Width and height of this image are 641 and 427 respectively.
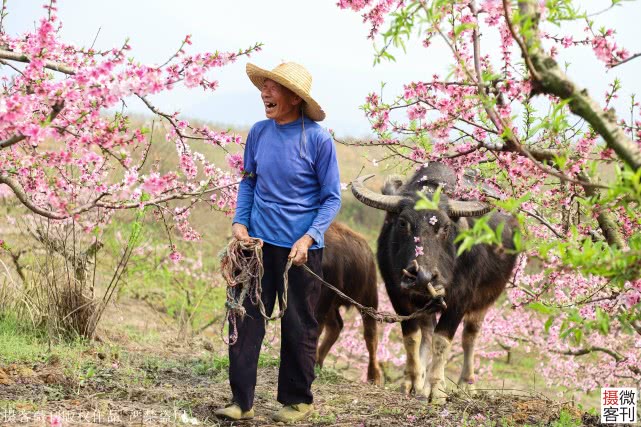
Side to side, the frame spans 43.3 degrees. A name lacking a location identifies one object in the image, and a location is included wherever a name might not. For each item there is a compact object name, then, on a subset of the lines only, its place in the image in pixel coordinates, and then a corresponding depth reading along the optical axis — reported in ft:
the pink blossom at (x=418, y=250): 21.22
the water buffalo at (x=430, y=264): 21.42
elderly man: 16.92
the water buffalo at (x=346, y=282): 25.18
